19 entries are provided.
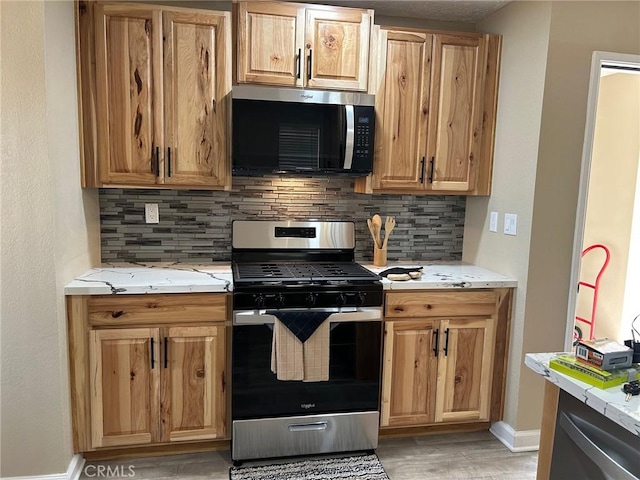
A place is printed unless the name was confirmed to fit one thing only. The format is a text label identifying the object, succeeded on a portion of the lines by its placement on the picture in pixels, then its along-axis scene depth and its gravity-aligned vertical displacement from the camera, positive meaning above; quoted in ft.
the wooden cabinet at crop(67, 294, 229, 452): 7.28 -3.11
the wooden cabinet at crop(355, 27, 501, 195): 8.70 +1.45
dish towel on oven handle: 7.52 -2.67
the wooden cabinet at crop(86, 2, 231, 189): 7.72 +1.44
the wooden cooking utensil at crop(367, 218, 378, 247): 9.54 -0.94
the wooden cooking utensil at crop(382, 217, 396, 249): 9.50 -0.89
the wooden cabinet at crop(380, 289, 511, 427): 8.25 -3.12
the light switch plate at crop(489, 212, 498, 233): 9.09 -0.67
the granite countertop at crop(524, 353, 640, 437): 3.49 -1.71
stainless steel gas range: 7.54 -3.00
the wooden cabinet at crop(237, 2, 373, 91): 7.98 +2.43
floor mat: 7.52 -4.80
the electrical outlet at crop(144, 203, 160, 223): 9.00 -0.67
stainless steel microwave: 7.98 +0.91
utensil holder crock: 9.48 -1.48
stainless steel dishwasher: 3.68 -2.19
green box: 3.98 -1.62
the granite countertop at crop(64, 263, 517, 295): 7.25 -1.68
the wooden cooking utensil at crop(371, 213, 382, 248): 9.45 -0.85
